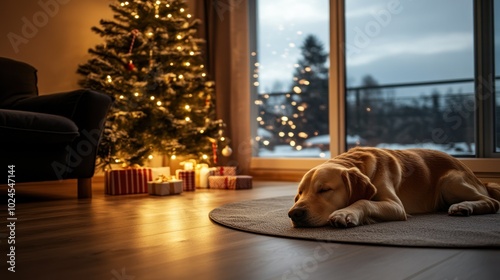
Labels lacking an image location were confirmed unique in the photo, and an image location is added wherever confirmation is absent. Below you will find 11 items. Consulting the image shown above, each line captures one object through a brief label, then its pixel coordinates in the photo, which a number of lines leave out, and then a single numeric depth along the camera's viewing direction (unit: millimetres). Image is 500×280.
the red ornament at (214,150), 4625
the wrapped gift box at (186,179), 3975
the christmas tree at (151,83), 4098
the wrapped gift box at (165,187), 3543
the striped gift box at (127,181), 3625
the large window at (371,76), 4555
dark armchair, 2814
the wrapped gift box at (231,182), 3977
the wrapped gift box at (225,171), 4285
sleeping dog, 1902
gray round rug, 1574
